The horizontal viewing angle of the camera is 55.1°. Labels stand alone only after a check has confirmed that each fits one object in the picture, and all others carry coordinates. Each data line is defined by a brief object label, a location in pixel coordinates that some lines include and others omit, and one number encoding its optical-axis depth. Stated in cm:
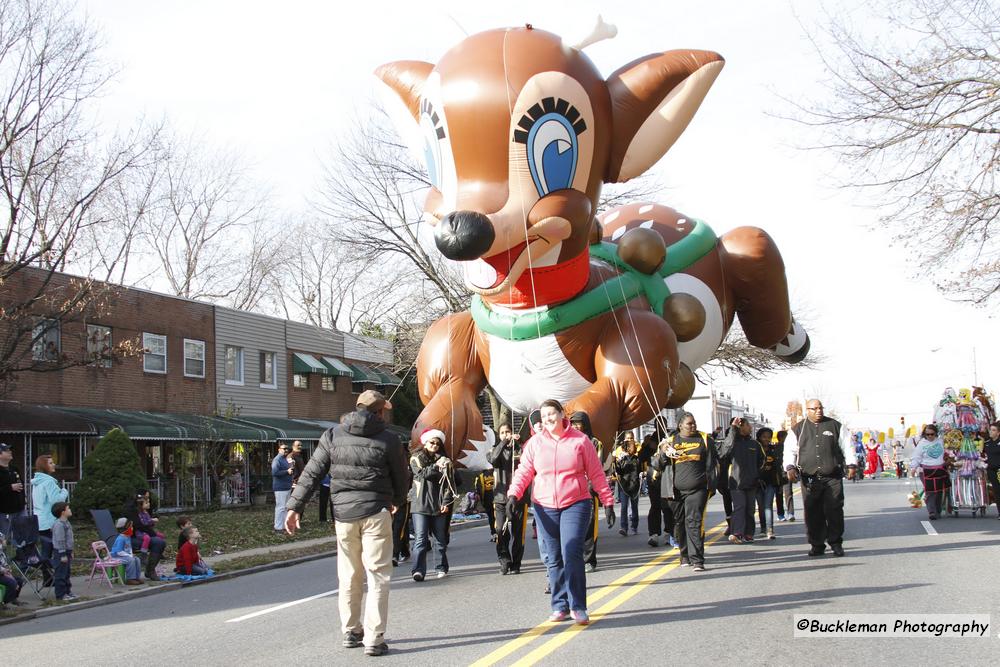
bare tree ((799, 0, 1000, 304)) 1203
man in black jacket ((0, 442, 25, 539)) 1002
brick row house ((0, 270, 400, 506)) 2116
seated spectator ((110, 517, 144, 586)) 1145
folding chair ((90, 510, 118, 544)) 1201
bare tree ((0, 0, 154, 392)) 1630
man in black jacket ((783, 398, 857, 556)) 1014
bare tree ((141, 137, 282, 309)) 4138
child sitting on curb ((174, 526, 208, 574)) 1178
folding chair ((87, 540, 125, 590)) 1116
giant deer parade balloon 836
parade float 1508
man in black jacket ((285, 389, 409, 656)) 634
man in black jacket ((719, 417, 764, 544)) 1230
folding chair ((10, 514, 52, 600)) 1072
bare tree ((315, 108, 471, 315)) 2669
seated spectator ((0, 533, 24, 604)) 929
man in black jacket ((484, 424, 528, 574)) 988
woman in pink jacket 677
